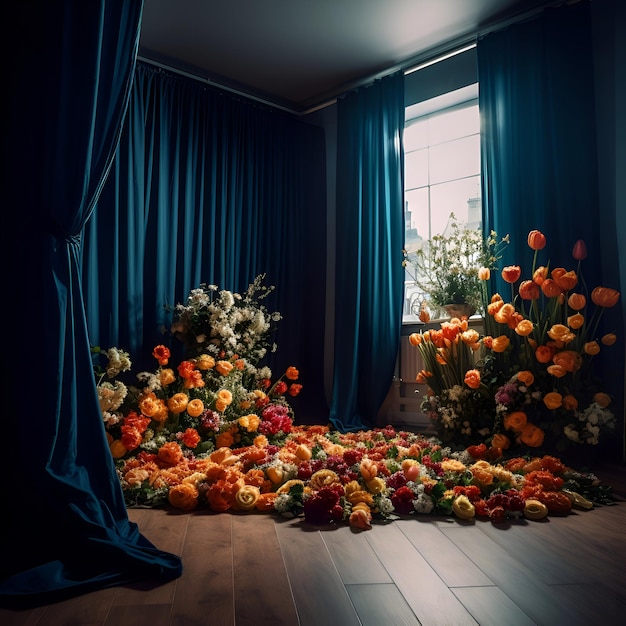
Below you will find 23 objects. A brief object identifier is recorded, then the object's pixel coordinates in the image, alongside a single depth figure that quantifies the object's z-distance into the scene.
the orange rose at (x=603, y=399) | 3.00
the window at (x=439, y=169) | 4.40
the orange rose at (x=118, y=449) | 2.89
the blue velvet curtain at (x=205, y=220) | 3.84
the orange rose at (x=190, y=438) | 3.10
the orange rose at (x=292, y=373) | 3.96
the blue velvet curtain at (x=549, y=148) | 3.43
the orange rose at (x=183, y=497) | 2.26
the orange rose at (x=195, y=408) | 3.30
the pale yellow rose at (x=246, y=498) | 2.25
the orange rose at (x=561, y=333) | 3.00
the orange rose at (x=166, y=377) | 3.42
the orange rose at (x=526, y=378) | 3.06
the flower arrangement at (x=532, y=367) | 3.02
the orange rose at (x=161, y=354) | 3.52
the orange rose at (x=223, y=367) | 3.53
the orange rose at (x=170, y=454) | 2.84
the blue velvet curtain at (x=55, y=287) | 1.68
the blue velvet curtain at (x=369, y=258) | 4.43
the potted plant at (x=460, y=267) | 3.76
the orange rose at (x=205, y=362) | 3.55
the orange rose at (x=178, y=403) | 3.29
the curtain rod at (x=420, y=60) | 3.78
